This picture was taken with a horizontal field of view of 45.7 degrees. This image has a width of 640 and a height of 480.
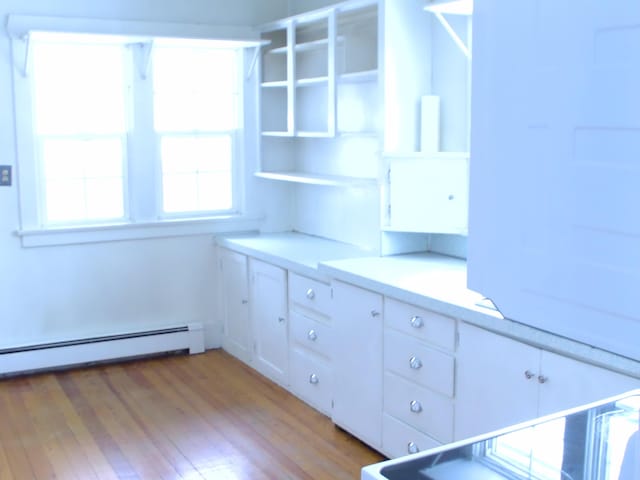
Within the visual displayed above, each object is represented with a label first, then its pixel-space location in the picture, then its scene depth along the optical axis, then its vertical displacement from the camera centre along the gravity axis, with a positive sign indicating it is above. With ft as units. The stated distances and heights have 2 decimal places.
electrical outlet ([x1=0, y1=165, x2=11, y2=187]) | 14.97 -0.57
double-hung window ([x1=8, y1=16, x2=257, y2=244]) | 15.29 +0.30
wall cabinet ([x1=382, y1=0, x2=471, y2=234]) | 12.07 +0.40
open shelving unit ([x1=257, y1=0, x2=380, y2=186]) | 13.99 +1.03
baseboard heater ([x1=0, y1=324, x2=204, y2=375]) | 15.35 -4.26
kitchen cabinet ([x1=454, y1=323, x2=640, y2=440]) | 7.68 -2.61
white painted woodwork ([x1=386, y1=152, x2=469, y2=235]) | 11.99 -0.78
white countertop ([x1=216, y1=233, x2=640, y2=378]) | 8.07 -2.03
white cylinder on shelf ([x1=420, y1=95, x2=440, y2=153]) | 12.43 +0.33
